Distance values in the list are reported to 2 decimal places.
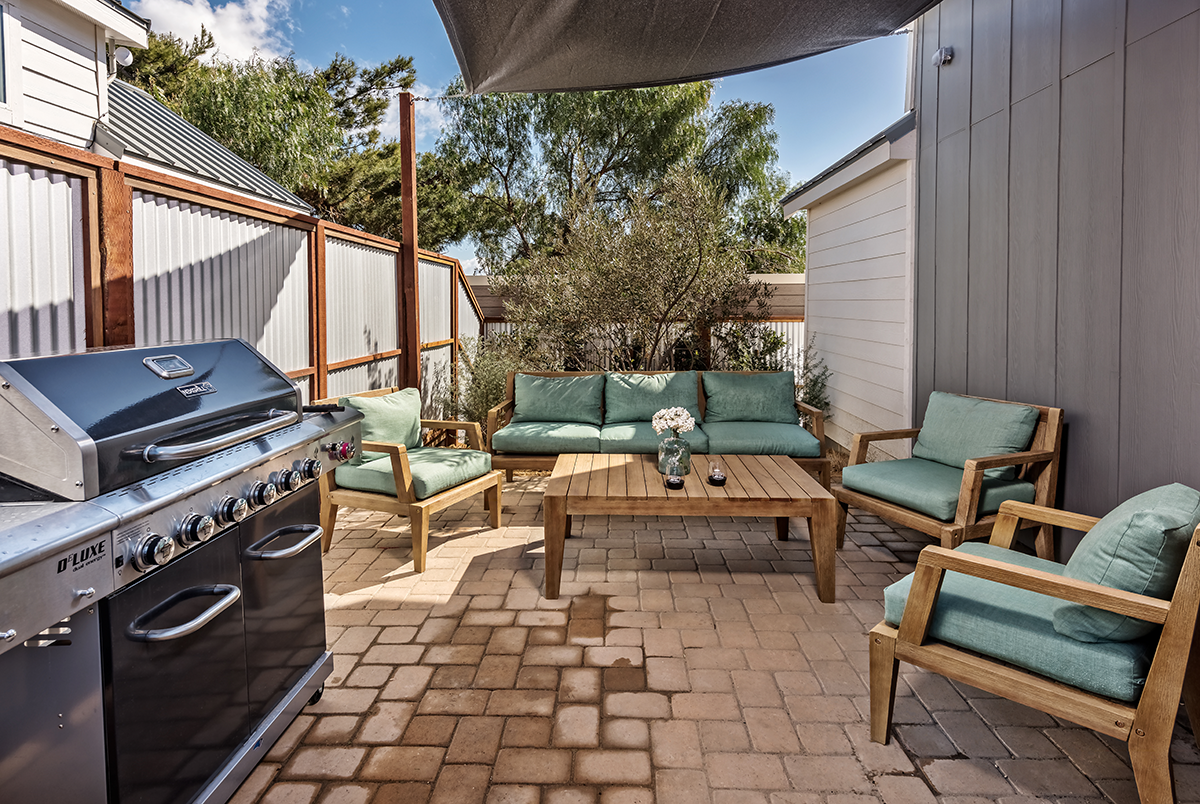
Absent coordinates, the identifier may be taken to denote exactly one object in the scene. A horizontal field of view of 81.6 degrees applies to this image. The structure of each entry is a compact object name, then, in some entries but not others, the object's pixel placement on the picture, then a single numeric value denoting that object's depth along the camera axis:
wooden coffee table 3.38
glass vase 3.76
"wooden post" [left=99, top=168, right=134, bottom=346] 2.55
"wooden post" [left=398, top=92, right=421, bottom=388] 5.84
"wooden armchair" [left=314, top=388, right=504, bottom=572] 3.67
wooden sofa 4.68
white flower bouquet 3.96
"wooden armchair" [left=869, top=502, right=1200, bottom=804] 1.74
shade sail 3.20
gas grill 1.27
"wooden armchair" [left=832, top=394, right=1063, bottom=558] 3.29
